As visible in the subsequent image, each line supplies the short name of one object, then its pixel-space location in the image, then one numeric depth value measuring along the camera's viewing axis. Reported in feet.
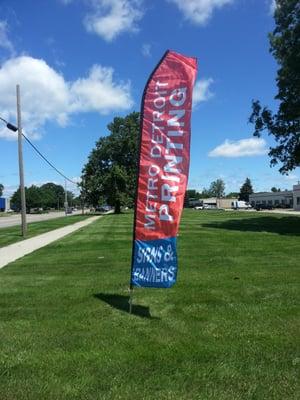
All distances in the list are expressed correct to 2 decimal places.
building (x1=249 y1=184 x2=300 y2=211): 430.77
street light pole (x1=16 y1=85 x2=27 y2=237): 85.40
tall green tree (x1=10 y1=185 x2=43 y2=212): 497.87
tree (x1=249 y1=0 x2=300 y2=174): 94.17
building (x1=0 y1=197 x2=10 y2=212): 426.10
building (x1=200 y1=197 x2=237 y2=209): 556.43
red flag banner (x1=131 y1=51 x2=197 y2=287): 24.50
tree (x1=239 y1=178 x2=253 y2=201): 603.26
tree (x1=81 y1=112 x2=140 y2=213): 273.75
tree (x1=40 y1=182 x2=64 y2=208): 556.51
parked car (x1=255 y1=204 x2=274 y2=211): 358.02
